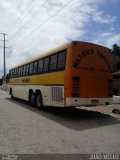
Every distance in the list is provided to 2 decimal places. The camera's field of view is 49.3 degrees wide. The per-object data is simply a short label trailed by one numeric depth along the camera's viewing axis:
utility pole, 28.28
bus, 5.41
